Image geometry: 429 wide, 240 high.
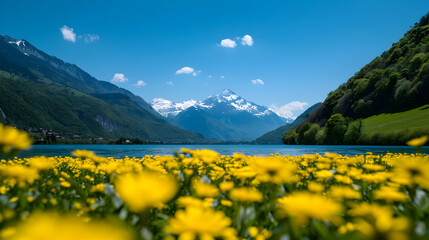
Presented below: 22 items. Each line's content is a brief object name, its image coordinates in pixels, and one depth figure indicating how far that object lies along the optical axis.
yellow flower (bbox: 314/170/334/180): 2.97
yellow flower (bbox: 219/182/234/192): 2.52
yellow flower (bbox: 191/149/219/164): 2.95
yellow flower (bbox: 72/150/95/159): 3.51
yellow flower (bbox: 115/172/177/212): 1.06
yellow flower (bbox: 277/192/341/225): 1.28
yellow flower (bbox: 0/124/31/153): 2.02
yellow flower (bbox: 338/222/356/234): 1.94
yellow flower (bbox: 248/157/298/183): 2.08
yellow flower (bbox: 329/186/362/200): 2.21
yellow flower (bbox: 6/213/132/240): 0.59
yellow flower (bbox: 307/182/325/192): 2.46
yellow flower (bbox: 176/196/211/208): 1.66
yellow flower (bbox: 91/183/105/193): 2.93
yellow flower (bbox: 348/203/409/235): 1.08
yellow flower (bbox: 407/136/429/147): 3.29
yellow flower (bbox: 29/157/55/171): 2.78
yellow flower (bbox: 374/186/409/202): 1.96
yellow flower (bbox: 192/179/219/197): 2.44
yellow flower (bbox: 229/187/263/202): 2.00
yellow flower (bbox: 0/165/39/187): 2.38
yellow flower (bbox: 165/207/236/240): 1.11
